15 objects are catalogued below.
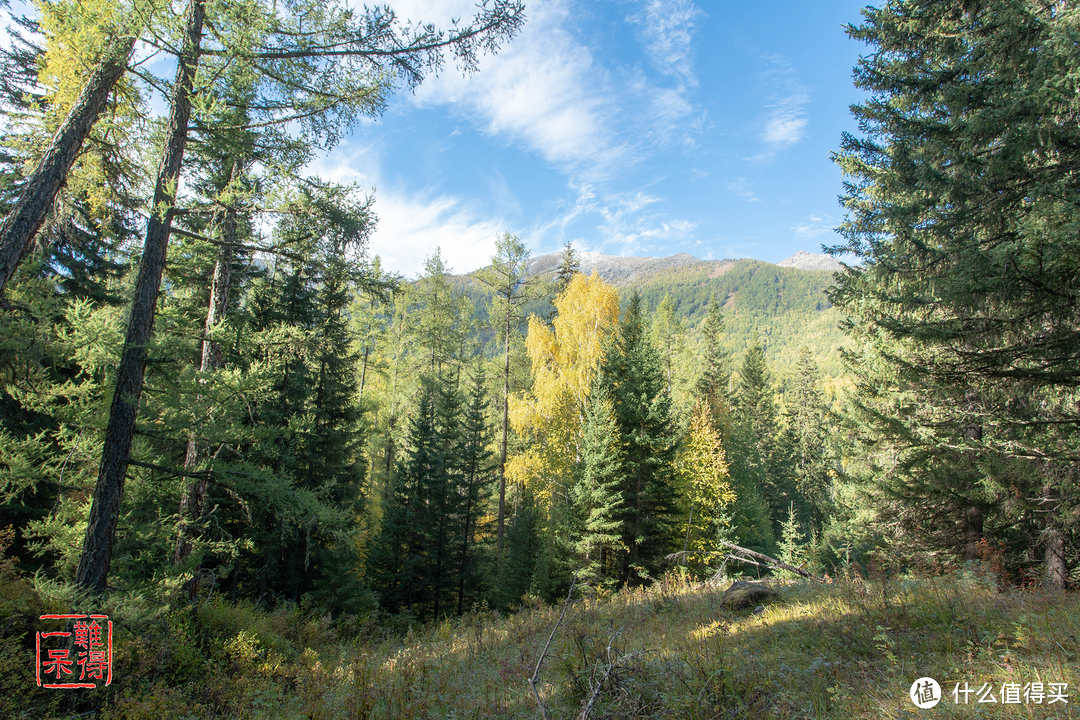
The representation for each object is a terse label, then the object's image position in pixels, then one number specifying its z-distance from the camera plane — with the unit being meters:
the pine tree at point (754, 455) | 24.75
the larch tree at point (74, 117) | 4.54
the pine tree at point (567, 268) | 23.70
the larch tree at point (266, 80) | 4.79
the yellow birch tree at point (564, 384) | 18.52
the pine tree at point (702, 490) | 17.58
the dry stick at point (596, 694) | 3.12
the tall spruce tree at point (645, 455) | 15.96
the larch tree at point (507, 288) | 20.48
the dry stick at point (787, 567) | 7.95
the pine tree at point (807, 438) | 37.22
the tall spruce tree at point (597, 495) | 14.63
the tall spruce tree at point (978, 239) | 4.59
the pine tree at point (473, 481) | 20.16
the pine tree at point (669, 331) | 32.19
